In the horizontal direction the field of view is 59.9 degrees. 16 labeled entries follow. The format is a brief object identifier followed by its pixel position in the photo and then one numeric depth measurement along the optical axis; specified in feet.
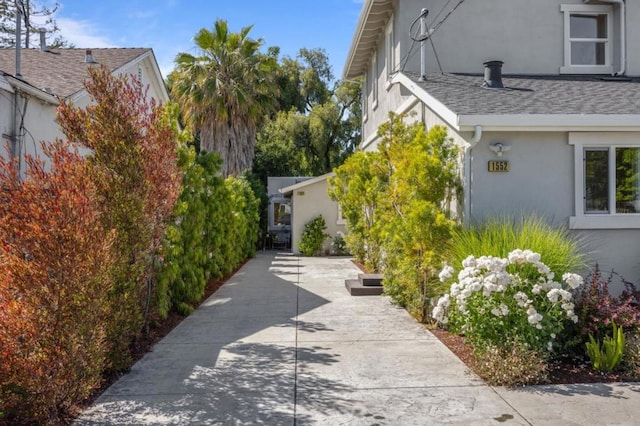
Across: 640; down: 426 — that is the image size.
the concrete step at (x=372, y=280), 39.88
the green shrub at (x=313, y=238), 72.49
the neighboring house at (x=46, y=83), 32.58
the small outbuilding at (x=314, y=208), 75.10
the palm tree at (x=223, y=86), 71.26
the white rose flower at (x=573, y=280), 19.85
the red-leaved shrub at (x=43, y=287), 14.83
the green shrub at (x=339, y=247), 72.69
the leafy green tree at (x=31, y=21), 81.51
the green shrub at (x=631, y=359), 19.69
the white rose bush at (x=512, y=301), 19.77
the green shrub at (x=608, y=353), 20.02
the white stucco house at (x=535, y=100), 27.50
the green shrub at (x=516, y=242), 22.65
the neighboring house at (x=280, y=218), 89.61
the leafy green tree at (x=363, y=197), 40.09
